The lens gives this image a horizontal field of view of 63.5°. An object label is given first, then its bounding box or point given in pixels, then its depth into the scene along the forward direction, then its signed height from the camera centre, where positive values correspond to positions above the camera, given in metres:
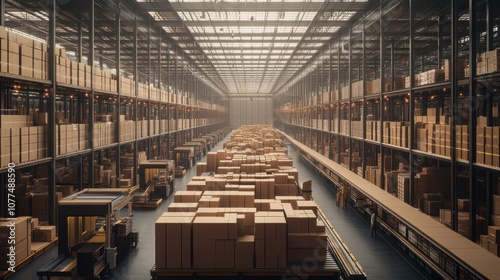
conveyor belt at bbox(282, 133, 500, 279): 5.91 -1.89
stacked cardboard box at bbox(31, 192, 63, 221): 10.84 -1.93
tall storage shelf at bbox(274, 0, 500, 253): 7.71 +0.38
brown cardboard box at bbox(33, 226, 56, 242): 9.48 -2.38
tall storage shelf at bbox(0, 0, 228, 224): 8.70 +1.40
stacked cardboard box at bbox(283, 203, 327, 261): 6.93 -1.81
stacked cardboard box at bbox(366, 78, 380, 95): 14.67 +1.79
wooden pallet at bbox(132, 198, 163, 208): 15.38 -2.71
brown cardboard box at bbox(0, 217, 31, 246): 7.81 -1.89
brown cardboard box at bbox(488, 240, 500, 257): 6.91 -1.98
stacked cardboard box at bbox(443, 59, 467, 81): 8.73 +1.45
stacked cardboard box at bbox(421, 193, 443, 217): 10.23 -1.78
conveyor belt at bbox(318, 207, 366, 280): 7.65 -2.62
